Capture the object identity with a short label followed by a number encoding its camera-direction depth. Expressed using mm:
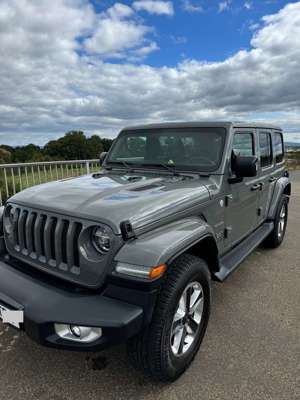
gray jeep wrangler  1839
